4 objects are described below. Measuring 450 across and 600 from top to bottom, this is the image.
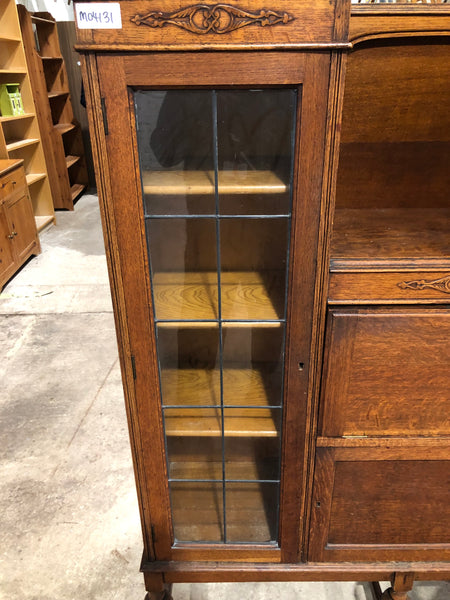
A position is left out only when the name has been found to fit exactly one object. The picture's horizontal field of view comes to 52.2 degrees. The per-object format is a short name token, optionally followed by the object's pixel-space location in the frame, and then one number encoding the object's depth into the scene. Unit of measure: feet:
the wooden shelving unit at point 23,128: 13.05
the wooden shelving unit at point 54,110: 15.11
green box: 13.21
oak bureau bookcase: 2.77
